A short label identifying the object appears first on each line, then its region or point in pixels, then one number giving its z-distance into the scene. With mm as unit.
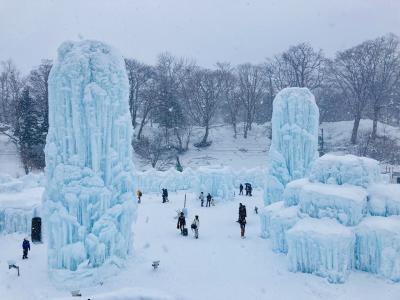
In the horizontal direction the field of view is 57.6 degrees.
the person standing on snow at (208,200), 22859
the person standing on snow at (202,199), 23188
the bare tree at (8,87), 46141
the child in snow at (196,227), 15580
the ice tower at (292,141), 18531
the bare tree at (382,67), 38406
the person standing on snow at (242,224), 15929
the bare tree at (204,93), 45750
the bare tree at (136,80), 44781
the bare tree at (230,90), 48312
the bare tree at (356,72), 39156
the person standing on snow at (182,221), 16094
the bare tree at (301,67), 44175
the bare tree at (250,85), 48128
